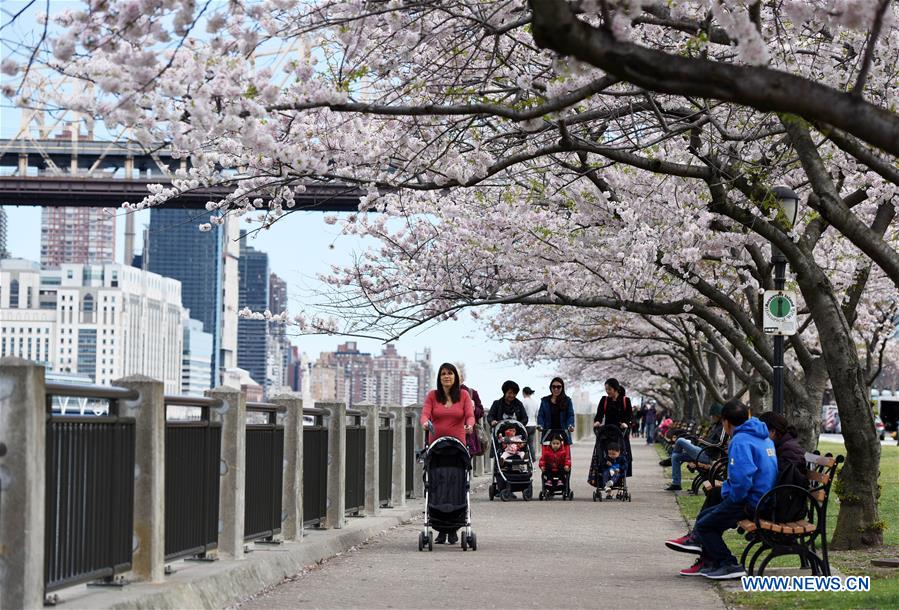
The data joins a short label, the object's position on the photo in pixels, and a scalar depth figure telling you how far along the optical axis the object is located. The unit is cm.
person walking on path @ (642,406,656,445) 6775
